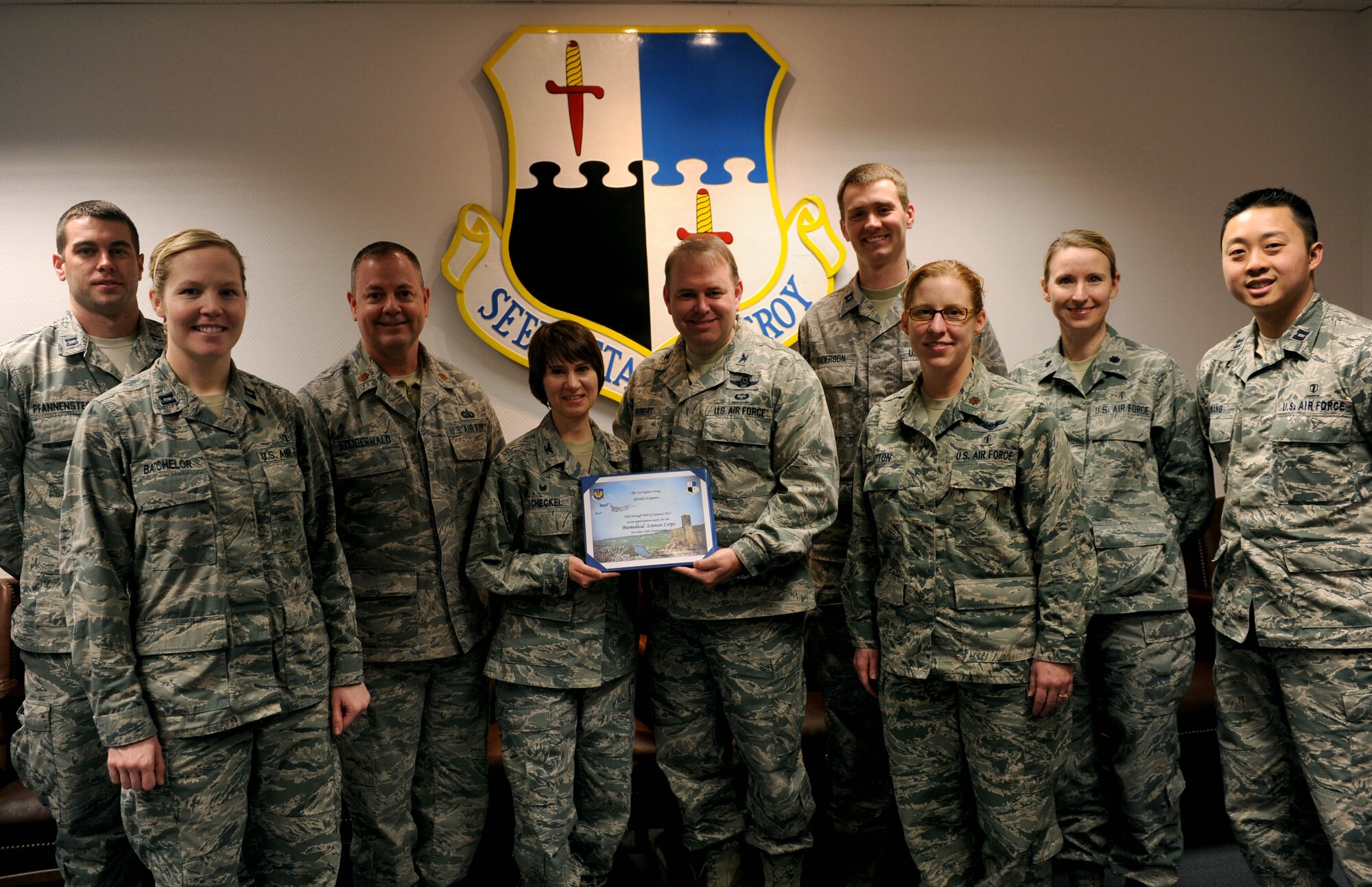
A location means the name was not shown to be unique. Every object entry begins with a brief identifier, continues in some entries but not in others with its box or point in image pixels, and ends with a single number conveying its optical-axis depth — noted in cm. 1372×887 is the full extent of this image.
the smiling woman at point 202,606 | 180
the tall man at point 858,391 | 274
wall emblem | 348
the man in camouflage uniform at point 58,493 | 221
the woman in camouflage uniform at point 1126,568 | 249
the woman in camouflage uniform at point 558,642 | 235
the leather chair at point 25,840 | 264
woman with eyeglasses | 217
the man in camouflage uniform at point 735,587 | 243
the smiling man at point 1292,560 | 216
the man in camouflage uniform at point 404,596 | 242
